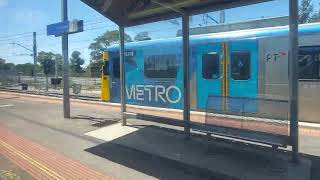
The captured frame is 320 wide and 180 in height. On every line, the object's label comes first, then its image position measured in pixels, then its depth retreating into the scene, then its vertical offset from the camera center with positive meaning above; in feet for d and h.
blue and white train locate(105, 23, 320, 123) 17.90 +1.52
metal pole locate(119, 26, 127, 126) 18.10 -0.08
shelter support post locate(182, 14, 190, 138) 15.15 +0.84
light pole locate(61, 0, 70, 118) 21.62 +1.85
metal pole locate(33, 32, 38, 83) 107.56 +18.75
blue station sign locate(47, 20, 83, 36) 20.59 +5.51
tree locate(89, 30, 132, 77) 151.80 +28.91
